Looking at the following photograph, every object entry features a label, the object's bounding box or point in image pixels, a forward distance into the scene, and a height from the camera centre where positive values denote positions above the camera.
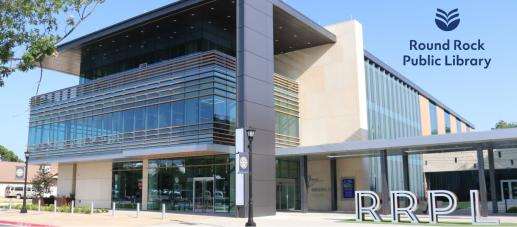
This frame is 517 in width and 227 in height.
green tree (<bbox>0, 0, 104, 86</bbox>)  14.75 +4.83
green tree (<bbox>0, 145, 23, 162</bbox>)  127.00 +7.67
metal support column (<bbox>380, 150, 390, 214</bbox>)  28.16 -0.23
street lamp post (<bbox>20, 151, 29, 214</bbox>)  32.97 -1.58
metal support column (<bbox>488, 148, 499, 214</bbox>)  27.35 +0.21
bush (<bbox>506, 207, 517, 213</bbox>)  30.52 -1.79
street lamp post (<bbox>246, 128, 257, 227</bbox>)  21.75 -0.11
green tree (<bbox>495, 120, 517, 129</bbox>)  81.24 +9.27
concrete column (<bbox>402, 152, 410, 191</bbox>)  30.73 +0.65
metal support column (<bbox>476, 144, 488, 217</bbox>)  24.80 -0.35
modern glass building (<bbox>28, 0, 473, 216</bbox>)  29.39 +5.04
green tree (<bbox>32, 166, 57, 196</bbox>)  45.72 +0.26
